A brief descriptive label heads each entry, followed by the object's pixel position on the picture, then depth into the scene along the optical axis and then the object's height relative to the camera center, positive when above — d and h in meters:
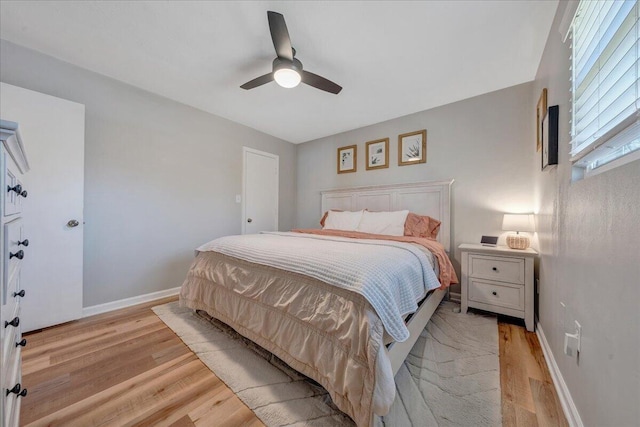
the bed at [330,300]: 1.07 -0.52
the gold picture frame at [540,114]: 1.75 +0.81
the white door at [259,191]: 3.60 +0.34
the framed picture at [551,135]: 1.43 +0.50
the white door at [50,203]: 1.87 +0.05
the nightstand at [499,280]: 2.00 -0.59
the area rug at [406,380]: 1.15 -0.98
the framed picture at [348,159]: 3.67 +0.87
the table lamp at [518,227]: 2.17 -0.11
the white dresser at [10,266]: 0.63 -0.18
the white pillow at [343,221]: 3.10 -0.10
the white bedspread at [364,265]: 1.14 -0.31
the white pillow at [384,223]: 2.73 -0.11
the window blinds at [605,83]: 0.73 +0.49
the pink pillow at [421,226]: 2.65 -0.14
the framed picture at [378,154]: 3.34 +0.87
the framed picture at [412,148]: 3.01 +0.87
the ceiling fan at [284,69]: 1.49 +1.13
